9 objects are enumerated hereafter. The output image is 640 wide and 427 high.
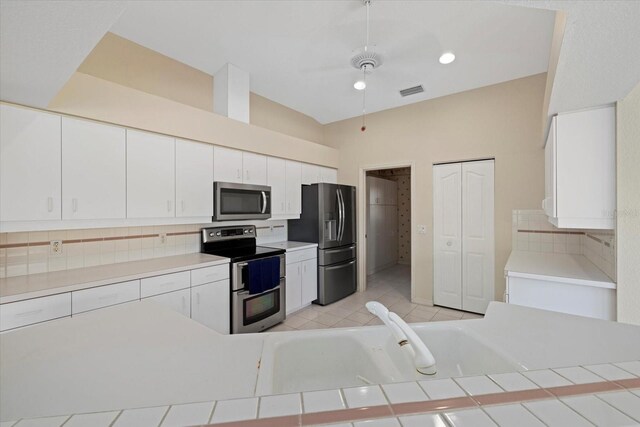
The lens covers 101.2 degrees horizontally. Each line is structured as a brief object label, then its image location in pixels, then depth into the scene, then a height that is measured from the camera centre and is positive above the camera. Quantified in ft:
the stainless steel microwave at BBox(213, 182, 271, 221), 9.71 +0.53
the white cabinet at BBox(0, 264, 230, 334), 5.42 -2.08
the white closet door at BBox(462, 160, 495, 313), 11.05 -0.95
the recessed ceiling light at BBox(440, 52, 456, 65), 8.79 +5.31
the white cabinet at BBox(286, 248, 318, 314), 11.49 -2.95
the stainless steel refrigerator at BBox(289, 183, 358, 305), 12.75 -0.89
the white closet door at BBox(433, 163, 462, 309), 11.79 -0.99
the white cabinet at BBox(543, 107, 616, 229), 5.84 +1.03
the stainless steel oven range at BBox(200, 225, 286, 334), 9.08 -2.32
